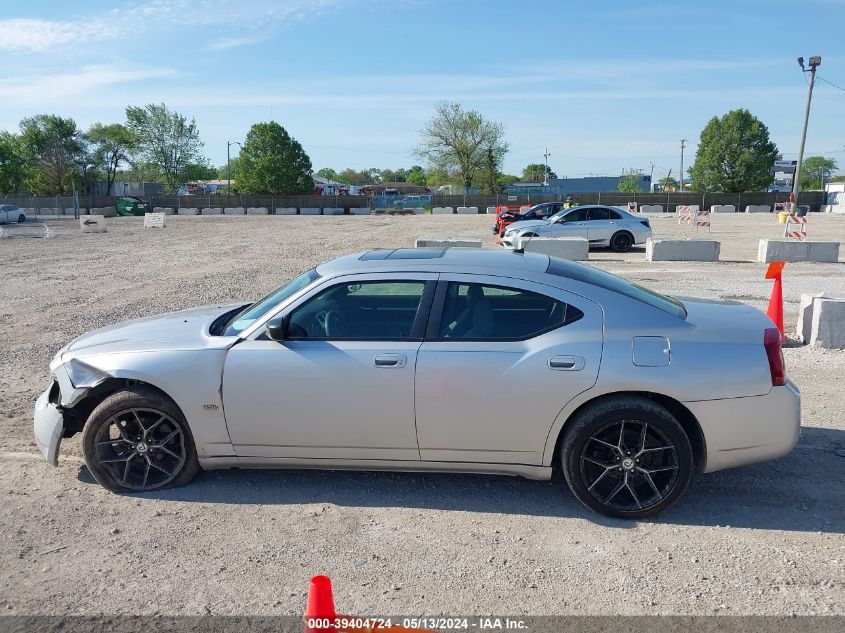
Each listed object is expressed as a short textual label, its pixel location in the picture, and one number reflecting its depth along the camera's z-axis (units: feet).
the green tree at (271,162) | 280.92
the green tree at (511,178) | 512.71
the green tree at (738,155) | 256.52
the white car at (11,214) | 152.05
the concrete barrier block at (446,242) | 60.08
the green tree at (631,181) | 377.91
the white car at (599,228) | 69.15
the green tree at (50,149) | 257.14
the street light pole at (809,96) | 114.21
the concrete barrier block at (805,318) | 26.78
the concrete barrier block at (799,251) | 54.70
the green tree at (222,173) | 581.61
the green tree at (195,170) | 318.24
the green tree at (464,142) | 297.74
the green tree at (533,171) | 572.59
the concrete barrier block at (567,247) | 59.16
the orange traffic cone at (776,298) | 25.54
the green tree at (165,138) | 307.17
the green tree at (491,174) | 297.74
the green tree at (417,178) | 611.06
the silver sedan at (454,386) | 13.20
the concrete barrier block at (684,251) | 57.21
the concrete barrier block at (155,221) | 135.13
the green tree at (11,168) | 239.50
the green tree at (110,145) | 282.77
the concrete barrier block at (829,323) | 25.62
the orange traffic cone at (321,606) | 7.66
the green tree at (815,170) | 422.82
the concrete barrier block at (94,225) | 120.16
